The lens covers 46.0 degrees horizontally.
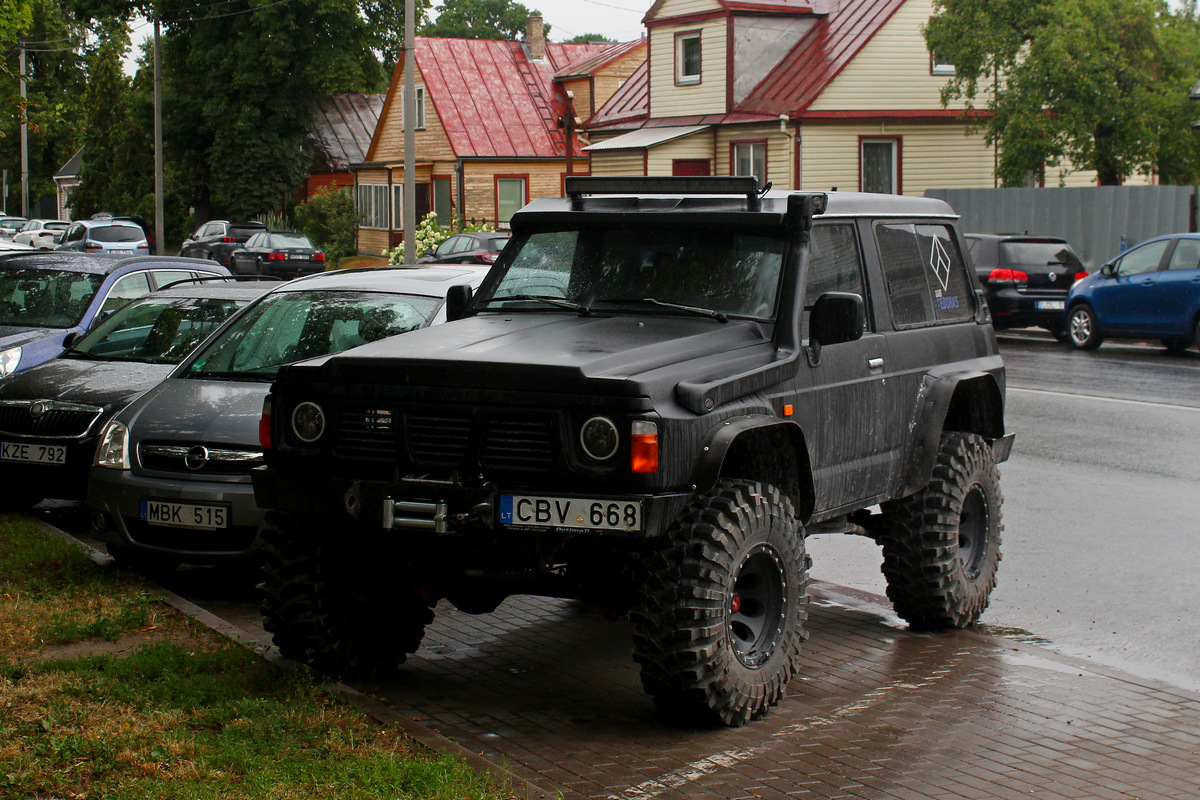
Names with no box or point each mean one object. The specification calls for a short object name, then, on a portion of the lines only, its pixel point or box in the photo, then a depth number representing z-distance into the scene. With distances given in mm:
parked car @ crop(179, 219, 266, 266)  44500
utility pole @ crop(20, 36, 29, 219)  74500
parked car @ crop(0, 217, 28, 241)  60938
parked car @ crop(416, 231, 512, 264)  30656
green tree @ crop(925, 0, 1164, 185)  27328
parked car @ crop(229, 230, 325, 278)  41469
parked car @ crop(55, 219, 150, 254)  41969
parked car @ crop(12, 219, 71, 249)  55069
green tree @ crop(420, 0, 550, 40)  104375
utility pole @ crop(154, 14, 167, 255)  44688
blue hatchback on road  20312
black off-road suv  5090
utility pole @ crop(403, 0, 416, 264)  26406
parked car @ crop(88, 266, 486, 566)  7301
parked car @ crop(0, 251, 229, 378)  11781
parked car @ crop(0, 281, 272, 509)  8984
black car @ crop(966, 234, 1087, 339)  23578
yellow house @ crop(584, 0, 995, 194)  35219
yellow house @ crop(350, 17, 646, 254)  49062
